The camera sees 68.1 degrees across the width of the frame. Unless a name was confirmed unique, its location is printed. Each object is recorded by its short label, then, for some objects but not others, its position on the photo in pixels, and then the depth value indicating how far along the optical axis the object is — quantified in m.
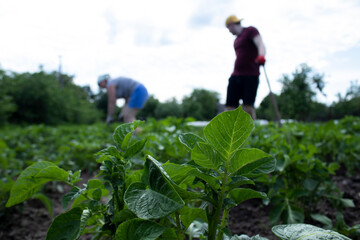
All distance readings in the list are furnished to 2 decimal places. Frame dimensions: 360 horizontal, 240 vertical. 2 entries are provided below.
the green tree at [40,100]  20.72
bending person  7.05
